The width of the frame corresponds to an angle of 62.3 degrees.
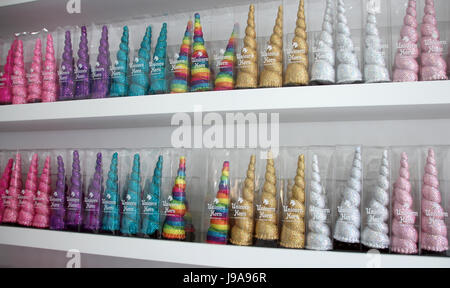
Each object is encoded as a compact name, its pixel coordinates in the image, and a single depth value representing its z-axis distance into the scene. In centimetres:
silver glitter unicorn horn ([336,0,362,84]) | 83
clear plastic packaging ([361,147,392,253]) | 78
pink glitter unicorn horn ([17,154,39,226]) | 107
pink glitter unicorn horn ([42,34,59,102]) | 109
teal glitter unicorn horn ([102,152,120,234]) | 99
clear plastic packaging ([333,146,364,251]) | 80
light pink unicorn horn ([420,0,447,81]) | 78
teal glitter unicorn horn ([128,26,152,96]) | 100
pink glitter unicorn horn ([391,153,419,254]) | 76
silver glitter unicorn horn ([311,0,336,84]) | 84
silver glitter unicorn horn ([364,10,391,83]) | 81
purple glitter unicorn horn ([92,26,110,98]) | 104
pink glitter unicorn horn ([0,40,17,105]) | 115
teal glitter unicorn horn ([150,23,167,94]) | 98
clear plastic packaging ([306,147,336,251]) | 82
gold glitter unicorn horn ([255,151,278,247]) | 85
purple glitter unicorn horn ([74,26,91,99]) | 106
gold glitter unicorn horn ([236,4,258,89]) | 90
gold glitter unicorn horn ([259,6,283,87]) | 88
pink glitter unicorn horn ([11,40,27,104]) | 113
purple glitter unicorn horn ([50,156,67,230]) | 104
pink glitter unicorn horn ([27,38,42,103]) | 111
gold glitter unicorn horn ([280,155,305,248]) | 83
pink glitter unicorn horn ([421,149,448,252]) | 75
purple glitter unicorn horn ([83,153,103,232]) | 100
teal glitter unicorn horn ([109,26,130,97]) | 102
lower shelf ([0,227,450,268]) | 76
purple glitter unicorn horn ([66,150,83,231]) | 102
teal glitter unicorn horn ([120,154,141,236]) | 97
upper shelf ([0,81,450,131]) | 77
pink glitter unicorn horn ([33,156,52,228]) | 106
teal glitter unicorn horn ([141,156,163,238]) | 95
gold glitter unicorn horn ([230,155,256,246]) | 86
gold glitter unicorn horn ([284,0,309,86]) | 86
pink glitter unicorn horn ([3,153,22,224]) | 109
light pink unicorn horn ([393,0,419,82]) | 80
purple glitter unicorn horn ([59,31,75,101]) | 107
